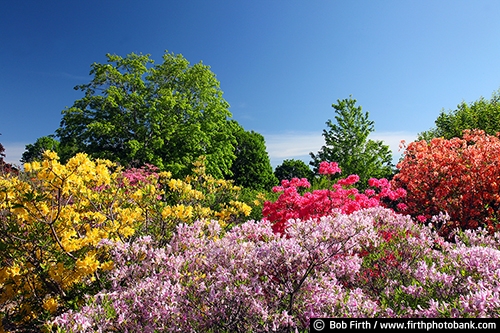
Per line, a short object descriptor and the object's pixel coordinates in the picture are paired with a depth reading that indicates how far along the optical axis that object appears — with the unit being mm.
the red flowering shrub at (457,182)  7742
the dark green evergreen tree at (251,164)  28109
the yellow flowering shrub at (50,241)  3705
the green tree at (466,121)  22688
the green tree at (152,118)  18875
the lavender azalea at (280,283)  2688
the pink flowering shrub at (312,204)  7141
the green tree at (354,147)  22672
